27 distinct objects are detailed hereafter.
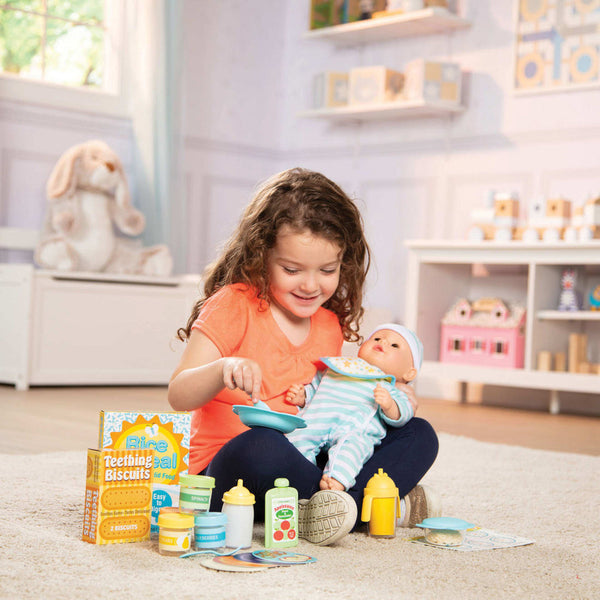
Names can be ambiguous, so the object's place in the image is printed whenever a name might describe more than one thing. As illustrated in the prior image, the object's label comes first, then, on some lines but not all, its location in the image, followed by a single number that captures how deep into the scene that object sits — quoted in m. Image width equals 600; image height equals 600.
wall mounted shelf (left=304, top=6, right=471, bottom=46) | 3.76
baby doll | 1.29
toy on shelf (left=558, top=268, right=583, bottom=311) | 3.35
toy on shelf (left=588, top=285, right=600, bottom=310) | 3.37
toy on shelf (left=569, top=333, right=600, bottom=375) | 3.30
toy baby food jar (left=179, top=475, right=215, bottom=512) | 1.18
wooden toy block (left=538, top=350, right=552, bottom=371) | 3.31
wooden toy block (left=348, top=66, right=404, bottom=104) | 3.91
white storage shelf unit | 3.25
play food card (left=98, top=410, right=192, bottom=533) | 1.19
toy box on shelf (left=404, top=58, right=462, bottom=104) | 3.76
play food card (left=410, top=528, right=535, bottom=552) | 1.25
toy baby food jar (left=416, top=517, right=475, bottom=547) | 1.24
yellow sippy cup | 1.27
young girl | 1.28
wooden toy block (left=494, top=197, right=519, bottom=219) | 3.47
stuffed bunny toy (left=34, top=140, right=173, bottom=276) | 3.63
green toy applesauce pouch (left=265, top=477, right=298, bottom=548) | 1.17
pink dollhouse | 3.42
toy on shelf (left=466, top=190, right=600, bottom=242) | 3.23
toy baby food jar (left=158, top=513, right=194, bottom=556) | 1.12
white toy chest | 3.40
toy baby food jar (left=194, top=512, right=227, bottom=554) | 1.14
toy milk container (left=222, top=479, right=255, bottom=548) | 1.16
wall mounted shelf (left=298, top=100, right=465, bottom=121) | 3.80
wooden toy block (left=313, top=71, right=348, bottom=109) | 4.11
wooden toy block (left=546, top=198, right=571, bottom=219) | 3.32
